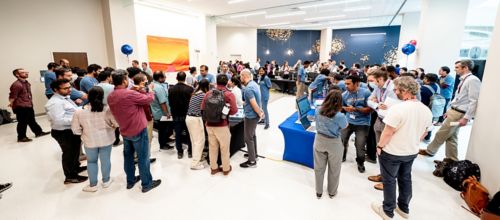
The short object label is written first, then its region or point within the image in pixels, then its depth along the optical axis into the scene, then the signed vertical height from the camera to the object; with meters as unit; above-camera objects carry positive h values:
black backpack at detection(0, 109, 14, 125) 5.64 -1.20
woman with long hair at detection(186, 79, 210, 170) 3.17 -0.77
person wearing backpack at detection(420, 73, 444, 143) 3.92 -0.34
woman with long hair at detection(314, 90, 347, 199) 2.31 -0.77
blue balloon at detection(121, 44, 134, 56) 7.23 +0.66
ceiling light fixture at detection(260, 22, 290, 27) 13.43 +2.84
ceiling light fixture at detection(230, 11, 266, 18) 10.18 +2.63
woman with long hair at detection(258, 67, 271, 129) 5.39 -0.50
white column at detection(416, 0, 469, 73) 5.79 +1.01
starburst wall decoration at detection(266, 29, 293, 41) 17.03 +2.71
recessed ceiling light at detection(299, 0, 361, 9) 8.15 +2.48
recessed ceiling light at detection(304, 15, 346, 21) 11.04 +2.67
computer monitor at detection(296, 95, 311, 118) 3.19 -0.52
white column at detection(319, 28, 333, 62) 16.30 +1.99
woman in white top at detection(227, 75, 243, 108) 3.66 -0.30
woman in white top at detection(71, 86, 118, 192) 2.55 -0.70
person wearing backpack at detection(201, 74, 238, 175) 2.85 -0.57
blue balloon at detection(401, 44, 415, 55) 7.05 +0.68
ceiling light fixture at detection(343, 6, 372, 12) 9.06 +2.53
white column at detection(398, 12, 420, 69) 10.88 +2.15
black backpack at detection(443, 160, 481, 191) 2.73 -1.26
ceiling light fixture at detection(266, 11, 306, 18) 10.23 +2.65
